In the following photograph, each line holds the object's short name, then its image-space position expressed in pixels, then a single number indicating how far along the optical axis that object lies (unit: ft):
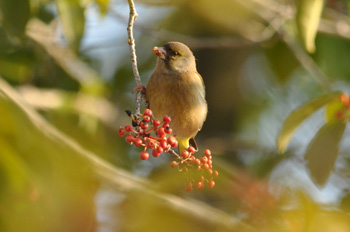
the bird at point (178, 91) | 17.56
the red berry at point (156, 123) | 14.64
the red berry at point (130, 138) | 14.52
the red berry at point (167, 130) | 14.41
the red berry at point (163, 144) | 14.88
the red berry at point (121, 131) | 14.78
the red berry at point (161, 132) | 14.78
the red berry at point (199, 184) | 14.20
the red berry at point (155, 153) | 14.93
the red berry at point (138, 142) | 14.17
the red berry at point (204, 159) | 15.06
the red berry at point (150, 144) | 14.26
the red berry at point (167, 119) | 14.80
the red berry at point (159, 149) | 14.89
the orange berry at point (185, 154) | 14.82
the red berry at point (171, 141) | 15.06
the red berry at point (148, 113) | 14.24
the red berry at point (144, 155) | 13.43
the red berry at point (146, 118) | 14.02
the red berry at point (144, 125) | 14.26
